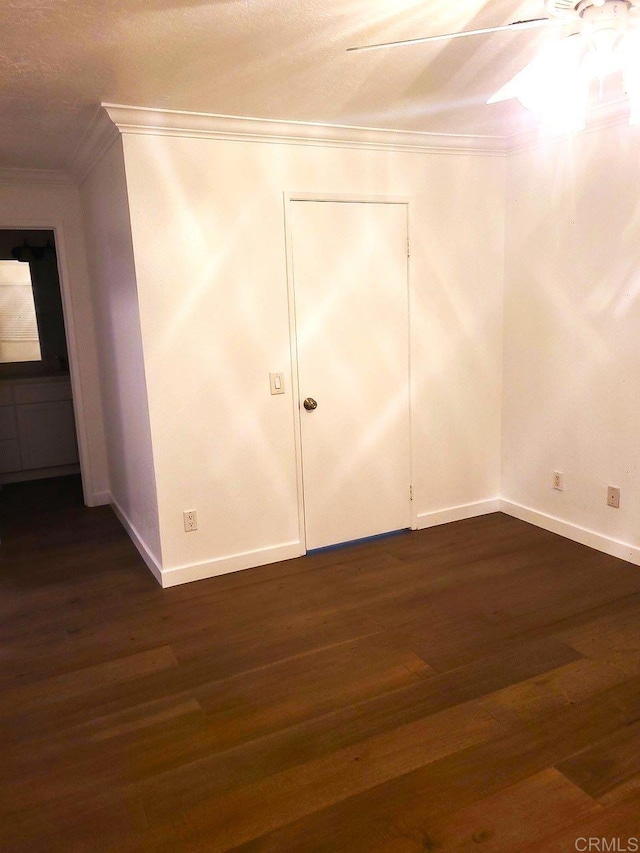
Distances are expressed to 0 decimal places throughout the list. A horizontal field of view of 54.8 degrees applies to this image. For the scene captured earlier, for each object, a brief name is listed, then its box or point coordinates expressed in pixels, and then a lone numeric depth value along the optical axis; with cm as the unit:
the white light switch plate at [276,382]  338
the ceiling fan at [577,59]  168
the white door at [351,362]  342
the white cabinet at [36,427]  540
